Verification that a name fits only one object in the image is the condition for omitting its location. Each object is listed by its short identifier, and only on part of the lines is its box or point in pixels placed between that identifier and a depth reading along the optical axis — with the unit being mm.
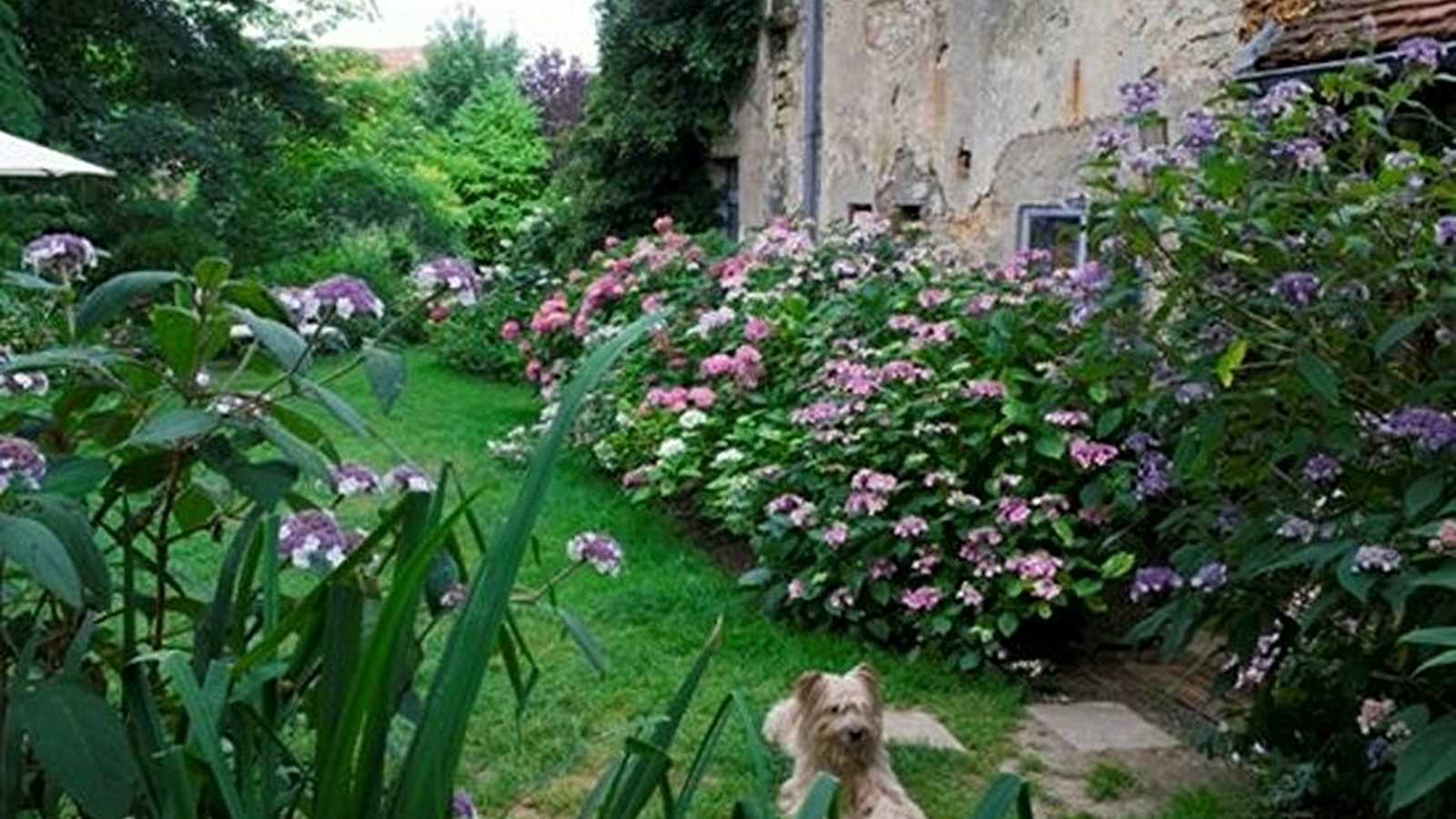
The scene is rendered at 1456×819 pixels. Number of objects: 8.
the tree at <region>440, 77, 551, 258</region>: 19266
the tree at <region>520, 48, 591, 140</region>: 18844
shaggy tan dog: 3186
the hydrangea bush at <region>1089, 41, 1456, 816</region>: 2627
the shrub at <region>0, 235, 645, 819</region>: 1140
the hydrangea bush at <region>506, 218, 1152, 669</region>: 4695
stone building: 5415
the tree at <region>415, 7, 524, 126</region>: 24938
